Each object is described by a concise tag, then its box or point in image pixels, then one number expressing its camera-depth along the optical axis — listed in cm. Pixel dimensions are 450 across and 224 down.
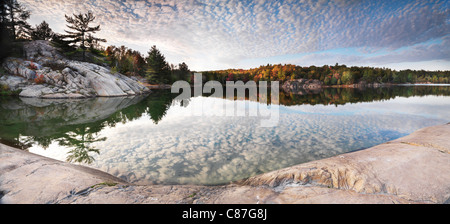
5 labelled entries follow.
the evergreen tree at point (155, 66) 6366
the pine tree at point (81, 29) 4338
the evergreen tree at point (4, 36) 3372
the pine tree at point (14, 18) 3947
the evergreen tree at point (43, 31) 5203
